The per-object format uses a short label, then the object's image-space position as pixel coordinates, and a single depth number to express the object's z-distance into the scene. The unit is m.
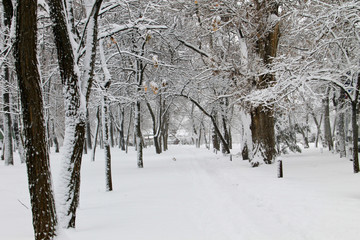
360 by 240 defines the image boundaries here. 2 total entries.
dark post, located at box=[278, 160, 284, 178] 10.94
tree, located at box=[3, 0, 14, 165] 18.16
